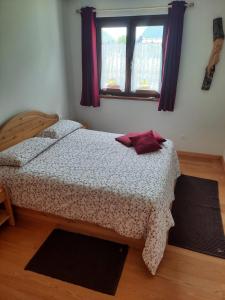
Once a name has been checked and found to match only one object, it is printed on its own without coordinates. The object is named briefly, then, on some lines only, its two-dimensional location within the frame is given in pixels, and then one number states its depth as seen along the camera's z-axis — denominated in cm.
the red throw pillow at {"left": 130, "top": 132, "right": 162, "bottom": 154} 246
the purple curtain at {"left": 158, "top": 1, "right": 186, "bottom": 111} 294
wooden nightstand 196
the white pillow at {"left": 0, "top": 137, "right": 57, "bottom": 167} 209
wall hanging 288
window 323
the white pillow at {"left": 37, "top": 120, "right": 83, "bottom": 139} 284
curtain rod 293
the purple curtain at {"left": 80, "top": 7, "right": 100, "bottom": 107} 328
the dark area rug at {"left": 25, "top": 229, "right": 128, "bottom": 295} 162
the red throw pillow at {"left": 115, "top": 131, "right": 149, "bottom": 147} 268
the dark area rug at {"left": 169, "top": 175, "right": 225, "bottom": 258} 195
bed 168
